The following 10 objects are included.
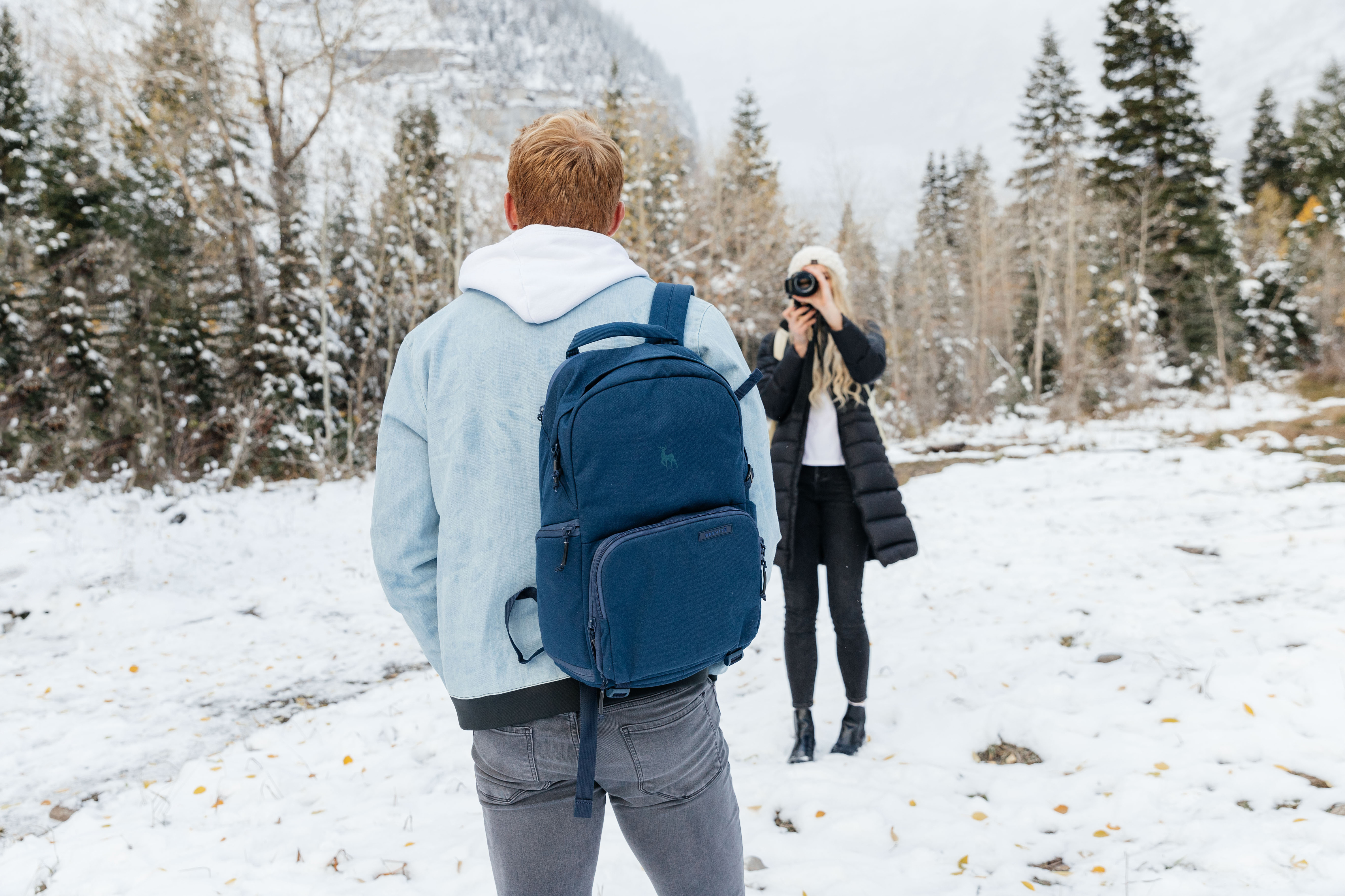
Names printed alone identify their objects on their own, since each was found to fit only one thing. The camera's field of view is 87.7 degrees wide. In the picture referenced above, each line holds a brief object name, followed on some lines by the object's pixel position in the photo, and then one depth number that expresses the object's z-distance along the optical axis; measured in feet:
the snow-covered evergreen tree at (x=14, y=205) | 46.47
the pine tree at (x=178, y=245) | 46.44
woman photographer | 9.30
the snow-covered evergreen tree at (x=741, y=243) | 66.44
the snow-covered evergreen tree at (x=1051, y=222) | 72.79
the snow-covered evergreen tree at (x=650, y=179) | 65.00
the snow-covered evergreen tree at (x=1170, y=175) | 78.07
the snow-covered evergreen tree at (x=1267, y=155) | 121.80
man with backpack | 3.39
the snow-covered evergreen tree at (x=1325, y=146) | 102.22
